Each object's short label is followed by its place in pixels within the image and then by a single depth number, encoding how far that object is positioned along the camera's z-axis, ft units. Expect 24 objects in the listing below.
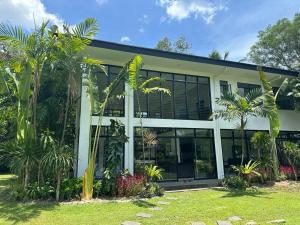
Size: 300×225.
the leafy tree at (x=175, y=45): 103.84
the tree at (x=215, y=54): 69.97
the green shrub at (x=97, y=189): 30.66
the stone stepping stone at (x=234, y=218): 21.10
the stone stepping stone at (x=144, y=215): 22.31
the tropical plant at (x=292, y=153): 44.83
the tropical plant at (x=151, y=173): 34.12
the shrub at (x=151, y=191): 31.39
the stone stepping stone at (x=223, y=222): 19.89
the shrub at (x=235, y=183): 37.47
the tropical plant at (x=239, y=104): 38.97
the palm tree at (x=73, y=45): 28.84
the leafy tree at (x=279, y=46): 77.82
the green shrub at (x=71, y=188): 28.86
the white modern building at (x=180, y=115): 39.19
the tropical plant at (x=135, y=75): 32.19
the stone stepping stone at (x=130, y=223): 20.12
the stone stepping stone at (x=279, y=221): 19.41
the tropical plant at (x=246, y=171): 38.37
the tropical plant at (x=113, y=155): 31.58
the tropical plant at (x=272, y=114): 42.39
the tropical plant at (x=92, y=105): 29.45
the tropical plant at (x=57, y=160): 27.73
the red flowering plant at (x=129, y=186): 31.45
